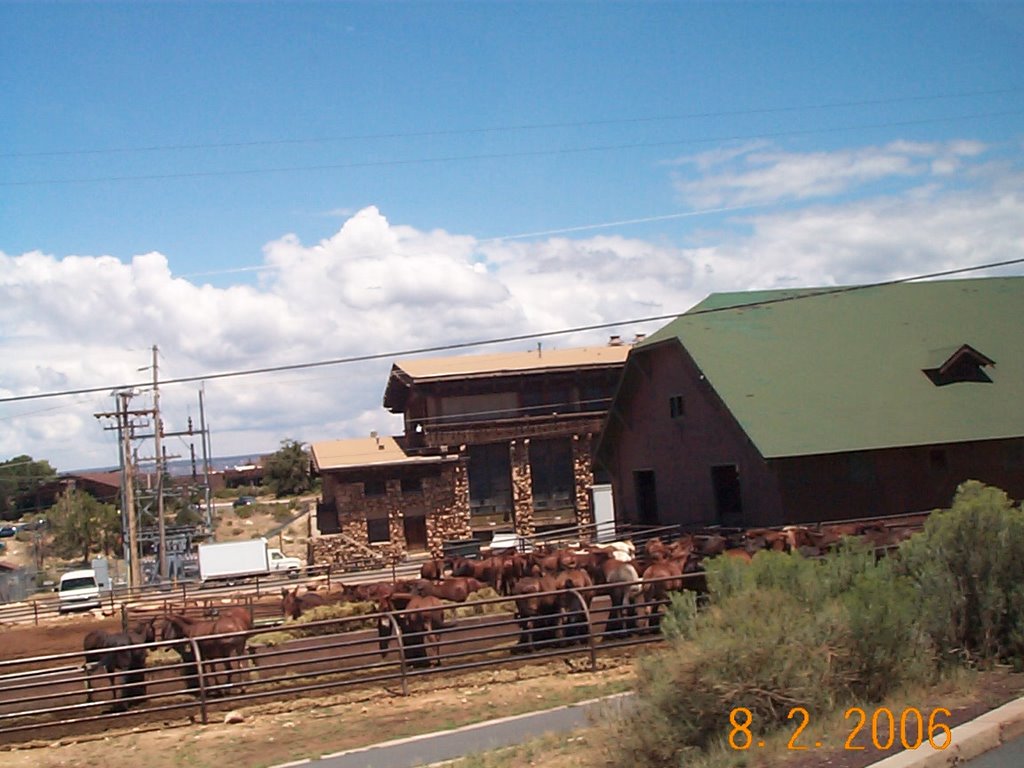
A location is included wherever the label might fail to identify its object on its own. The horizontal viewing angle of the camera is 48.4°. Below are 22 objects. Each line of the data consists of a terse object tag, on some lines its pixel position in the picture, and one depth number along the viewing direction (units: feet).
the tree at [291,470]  316.81
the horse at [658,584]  59.77
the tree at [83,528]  227.20
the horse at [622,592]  58.54
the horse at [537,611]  57.16
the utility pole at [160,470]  157.28
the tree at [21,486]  321.11
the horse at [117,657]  54.03
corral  50.70
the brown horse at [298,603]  88.79
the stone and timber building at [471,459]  165.37
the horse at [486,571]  92.08
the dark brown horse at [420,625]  57.08
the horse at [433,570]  102.62
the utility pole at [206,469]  185.68
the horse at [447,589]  72.64
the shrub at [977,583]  36.88
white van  122.11
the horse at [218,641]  56.95
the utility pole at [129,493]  156.04
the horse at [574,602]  57.54
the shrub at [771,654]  29.48
